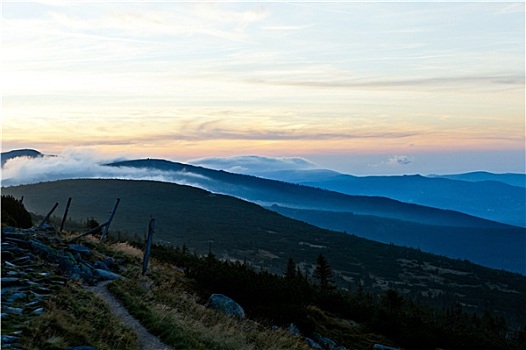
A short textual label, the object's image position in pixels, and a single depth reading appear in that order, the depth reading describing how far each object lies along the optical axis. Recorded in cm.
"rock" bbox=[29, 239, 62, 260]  2169
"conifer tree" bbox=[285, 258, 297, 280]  6176
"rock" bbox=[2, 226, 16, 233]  2296
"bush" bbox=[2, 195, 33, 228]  2946
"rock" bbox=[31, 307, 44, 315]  1311
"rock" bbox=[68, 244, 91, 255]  2514
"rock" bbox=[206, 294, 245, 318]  2553
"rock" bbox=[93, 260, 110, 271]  2431
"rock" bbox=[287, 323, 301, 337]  2627
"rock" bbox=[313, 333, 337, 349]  2645
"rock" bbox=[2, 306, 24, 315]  1291
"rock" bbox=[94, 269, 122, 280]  2252
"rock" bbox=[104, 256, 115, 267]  2580
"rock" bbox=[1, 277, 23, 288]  1560
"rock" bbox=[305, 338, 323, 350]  2427
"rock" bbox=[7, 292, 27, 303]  1406
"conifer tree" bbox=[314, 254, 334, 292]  6322
